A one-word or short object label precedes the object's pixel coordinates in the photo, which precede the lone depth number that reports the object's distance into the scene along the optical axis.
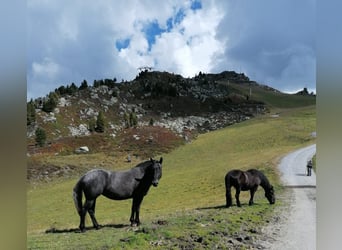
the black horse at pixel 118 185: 8.30
